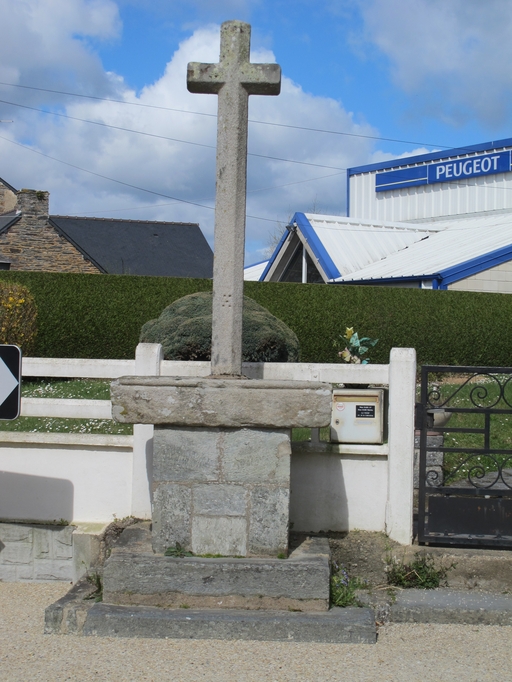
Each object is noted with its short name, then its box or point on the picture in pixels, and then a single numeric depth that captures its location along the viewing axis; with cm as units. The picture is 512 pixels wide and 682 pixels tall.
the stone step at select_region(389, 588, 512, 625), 434
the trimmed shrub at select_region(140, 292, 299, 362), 806
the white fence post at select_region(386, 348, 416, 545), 507
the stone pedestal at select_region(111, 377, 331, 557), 421
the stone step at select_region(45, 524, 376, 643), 409
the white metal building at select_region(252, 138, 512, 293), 1702
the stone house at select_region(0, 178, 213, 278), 2661
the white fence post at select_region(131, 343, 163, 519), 523
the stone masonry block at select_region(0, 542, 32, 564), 553
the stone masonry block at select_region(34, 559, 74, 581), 552
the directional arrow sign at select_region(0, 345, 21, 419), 441
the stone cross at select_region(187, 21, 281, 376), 449
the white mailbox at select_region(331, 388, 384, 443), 519
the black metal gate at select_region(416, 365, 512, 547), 492
